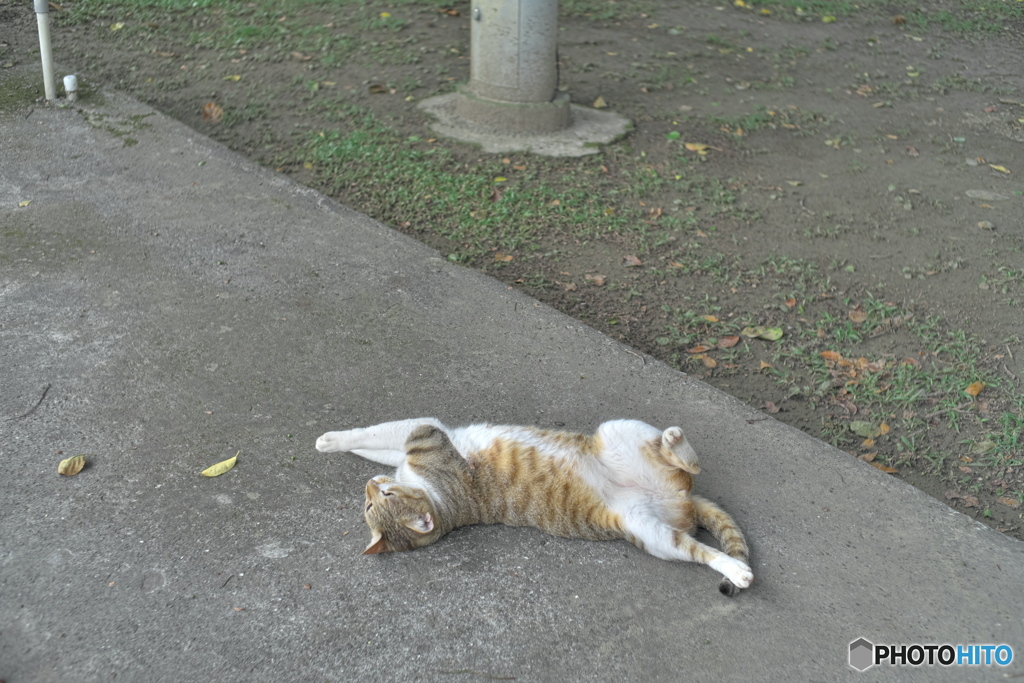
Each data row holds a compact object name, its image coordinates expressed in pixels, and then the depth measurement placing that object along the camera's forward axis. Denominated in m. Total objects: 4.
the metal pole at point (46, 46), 5.41
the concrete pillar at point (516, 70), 6.00
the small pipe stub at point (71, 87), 5.90
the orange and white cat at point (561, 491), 2.81
